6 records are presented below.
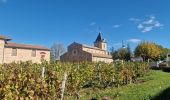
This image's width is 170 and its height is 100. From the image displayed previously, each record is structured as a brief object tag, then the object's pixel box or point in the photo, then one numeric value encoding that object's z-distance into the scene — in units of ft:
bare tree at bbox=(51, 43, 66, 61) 130.65
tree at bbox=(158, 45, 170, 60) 122.03
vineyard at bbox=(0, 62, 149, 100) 10.21
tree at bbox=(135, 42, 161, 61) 112.81
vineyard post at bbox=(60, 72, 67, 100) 13.56
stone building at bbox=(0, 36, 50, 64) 61.35
